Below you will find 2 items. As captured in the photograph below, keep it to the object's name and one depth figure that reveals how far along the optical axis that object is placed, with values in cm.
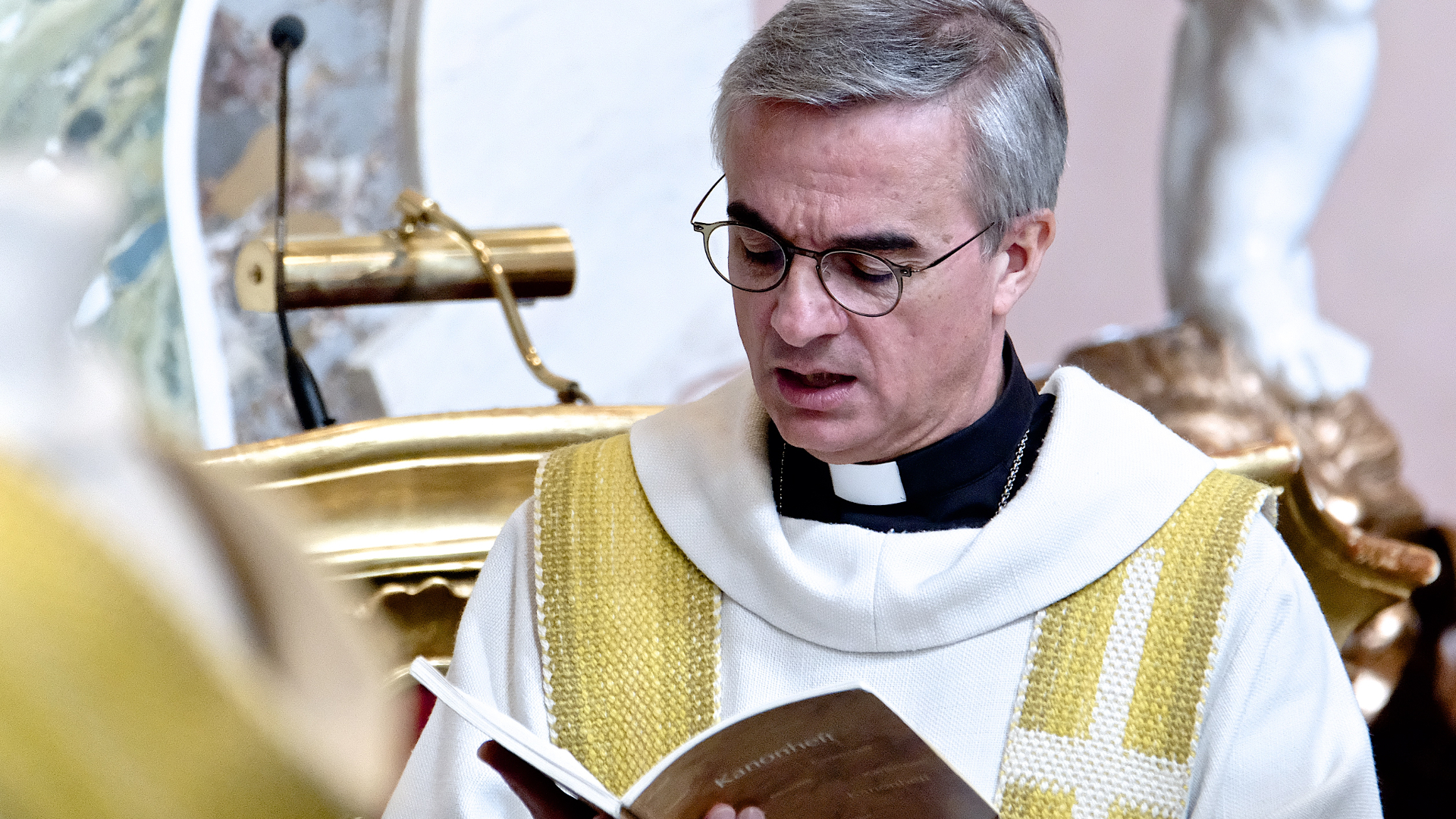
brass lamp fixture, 486
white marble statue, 808
